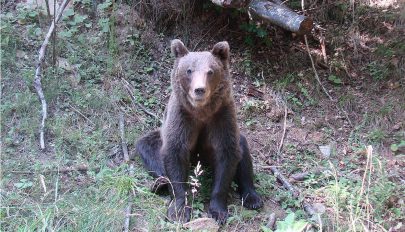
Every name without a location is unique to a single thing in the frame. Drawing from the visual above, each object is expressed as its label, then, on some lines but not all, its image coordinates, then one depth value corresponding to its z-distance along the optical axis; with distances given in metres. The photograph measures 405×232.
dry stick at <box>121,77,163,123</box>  6.41
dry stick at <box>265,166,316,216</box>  4.87
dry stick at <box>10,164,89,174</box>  4.97
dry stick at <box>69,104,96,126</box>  6.00
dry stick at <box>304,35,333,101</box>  7.11
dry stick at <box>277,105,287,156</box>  6.24
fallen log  5.93
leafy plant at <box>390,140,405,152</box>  6.17
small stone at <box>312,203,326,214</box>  4.77
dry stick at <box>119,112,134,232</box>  4.40
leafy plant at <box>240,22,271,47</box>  7.20
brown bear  4.69
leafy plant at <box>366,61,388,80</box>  7.27
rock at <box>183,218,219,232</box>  4.41
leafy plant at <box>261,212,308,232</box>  2.99
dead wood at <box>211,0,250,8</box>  5.86
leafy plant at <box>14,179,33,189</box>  4.72
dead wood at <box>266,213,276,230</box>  4.67
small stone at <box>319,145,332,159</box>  6.16
